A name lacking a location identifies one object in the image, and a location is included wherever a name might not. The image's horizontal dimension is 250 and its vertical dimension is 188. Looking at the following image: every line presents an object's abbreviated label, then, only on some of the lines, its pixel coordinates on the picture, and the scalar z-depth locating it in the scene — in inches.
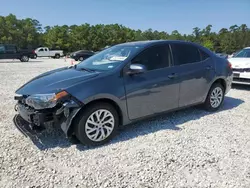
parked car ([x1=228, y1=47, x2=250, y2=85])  276.2
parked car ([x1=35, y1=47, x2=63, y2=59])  1414.9
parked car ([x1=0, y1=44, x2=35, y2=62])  869.2
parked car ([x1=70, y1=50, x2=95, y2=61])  1148.5
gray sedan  122.2
